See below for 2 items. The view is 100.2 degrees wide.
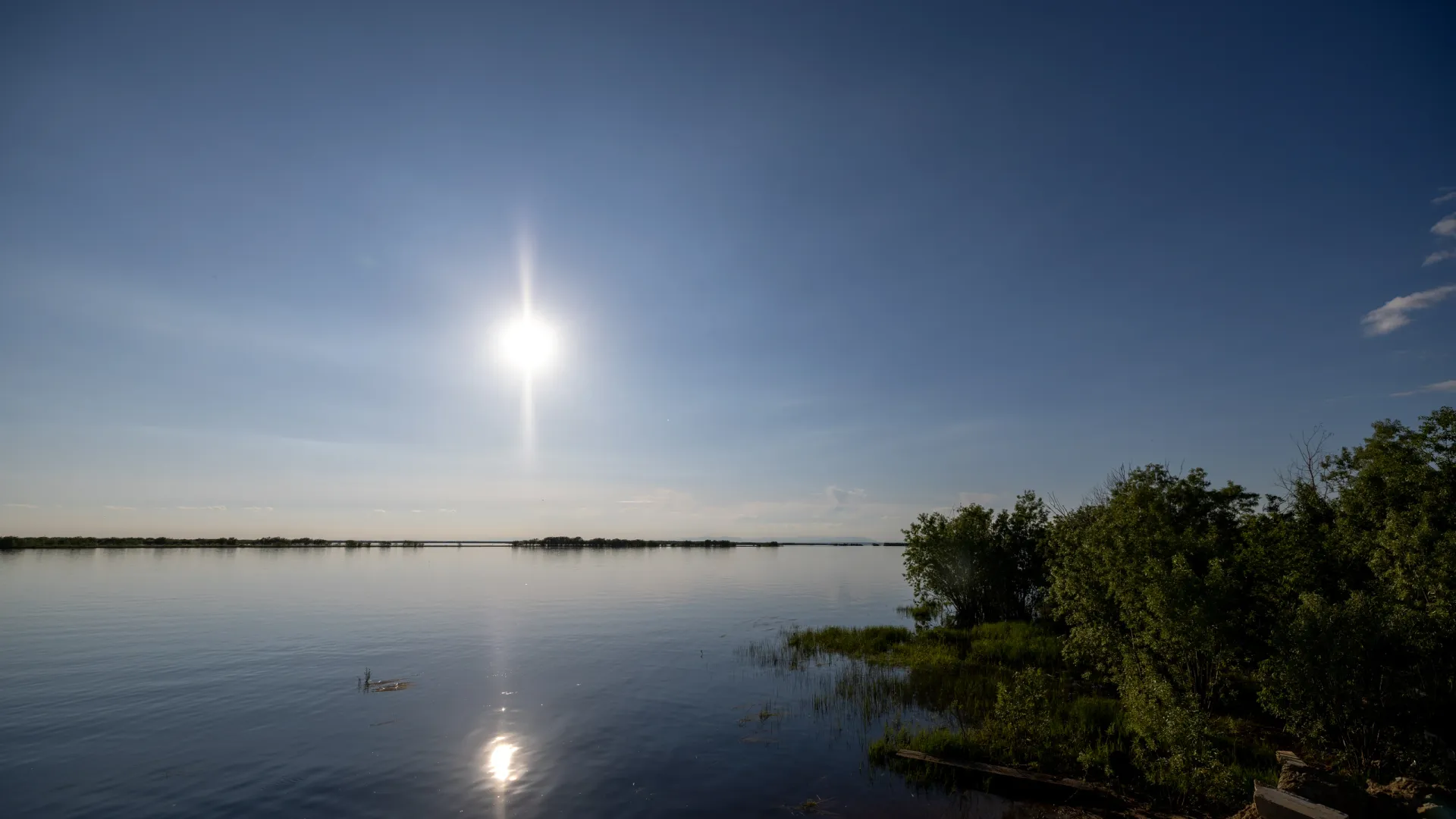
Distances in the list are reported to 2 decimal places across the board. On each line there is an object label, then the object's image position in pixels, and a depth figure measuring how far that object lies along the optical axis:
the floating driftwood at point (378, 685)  27.22
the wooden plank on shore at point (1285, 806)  11.81
